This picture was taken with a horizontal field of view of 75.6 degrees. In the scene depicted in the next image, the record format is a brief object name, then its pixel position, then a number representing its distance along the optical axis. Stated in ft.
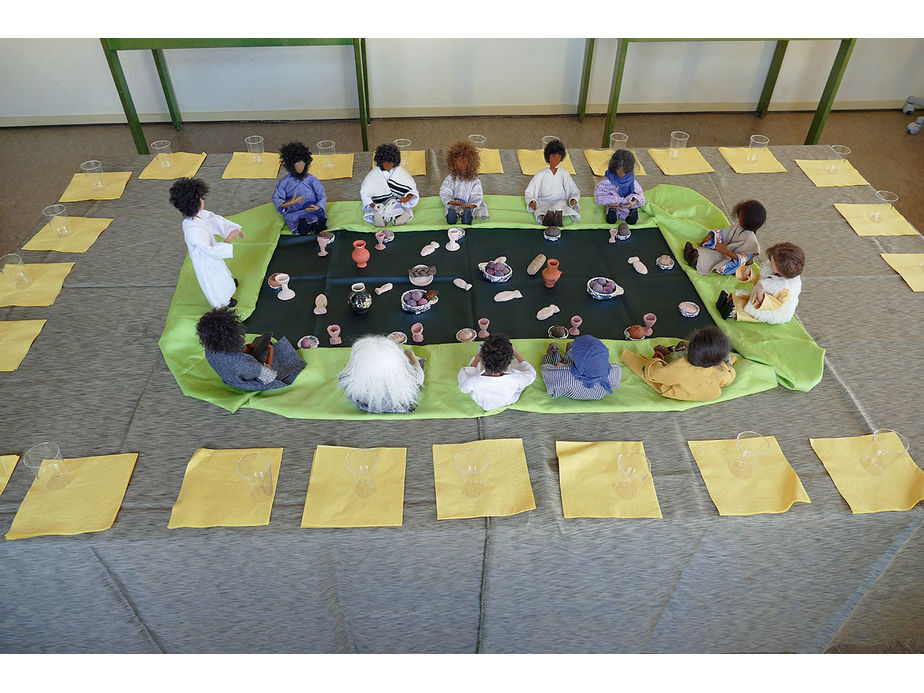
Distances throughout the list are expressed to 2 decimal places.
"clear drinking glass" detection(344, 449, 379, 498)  7.30
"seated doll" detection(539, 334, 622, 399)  8.22
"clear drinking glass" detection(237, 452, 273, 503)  7.28
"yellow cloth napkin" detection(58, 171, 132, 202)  12.86
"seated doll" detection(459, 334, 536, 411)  7.88
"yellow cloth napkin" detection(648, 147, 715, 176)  13.73
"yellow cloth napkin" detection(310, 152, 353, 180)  13.70
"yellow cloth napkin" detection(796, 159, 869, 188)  13.37
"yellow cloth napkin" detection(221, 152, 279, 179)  13.76
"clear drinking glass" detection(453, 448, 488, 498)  7.41
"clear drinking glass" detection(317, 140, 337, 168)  13.74
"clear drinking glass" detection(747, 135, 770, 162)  14.17
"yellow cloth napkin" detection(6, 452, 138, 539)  7.00
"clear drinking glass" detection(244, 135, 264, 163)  13.99
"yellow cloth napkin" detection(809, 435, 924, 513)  7.27
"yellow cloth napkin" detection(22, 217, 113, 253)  11.37
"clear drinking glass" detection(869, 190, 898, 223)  12.18
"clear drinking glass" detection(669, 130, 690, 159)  14.10
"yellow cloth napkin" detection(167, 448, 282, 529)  7.09
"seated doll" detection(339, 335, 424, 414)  7.80
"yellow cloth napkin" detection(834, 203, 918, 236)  11.86
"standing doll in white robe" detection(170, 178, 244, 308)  9.53
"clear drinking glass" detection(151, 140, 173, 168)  13.78
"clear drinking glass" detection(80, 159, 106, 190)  13.01
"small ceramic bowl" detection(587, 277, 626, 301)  10.37
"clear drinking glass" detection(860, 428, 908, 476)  7.66
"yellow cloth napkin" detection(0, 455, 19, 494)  7.52
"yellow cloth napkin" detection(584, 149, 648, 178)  13.76
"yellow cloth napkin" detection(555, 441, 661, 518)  7.22
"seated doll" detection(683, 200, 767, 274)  10.64
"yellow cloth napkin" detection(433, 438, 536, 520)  7.22
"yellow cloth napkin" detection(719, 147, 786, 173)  13.83
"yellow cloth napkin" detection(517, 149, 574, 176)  13.80
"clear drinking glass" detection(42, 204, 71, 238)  11.65
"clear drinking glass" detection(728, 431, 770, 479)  7.63
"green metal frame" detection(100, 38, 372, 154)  16.89
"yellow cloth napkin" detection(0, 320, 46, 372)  9.16
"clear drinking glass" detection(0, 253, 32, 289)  10.43
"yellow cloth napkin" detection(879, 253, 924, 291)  10.61
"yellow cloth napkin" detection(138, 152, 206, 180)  13.64
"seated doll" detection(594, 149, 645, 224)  11.94
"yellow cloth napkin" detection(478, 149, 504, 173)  13.83
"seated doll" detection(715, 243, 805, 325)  9.12
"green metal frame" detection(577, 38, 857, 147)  17.98
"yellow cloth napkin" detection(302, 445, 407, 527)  7.09
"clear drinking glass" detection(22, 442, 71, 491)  7.42
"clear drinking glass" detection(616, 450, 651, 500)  7.41
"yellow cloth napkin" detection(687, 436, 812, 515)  7.25
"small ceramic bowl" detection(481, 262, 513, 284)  10.75
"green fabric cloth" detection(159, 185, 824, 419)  8.46
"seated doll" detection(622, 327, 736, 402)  8.01
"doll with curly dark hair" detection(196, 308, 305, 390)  8.00
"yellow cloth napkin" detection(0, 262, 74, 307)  10.19
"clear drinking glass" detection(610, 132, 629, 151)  13.71
